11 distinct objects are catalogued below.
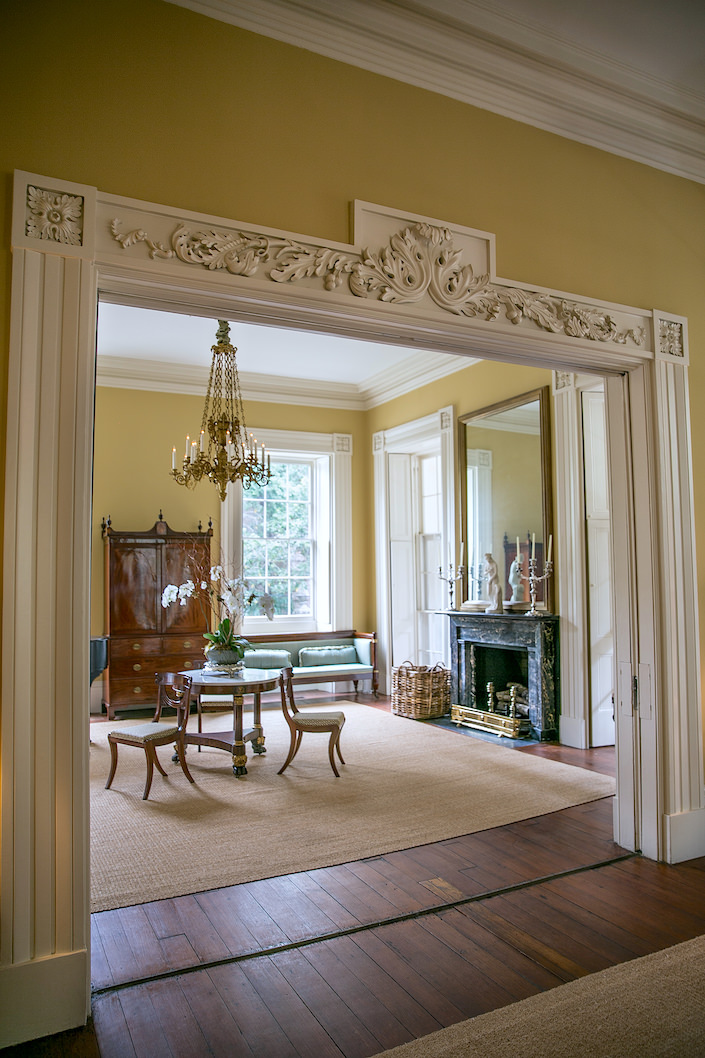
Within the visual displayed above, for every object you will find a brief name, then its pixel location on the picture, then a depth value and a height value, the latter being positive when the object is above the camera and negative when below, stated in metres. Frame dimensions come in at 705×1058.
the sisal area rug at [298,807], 3.47 -1.37
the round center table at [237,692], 4.94 -0.77
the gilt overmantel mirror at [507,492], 6.24 +0.81
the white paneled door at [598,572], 5.80 +0.05
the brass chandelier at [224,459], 5.77 +1.02
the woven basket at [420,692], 7.11 -1.13
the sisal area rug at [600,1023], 2.11 -1.39
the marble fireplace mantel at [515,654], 5.99 -0.69
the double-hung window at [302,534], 8.65 +0.58
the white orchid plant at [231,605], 5.43 -0.19
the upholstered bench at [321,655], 7.88 -0.86
